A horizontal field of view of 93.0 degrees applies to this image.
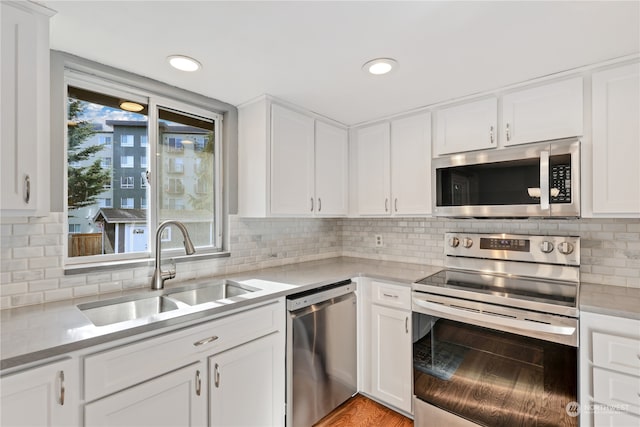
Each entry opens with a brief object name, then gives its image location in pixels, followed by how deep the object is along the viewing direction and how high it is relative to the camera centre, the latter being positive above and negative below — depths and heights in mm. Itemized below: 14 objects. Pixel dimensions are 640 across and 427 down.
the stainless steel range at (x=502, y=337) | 1461 -665
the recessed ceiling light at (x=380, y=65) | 1599 +802
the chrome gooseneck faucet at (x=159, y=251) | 1766 -217
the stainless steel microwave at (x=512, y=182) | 1696 +192
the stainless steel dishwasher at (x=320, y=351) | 1776 -881
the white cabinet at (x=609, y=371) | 1305 -702
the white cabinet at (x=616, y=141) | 1553 +380
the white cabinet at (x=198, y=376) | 1144 -717
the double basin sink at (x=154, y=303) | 1531 -508
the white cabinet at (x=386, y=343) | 1997 -896
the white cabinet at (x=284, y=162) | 2135 +388
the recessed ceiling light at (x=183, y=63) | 1575 +807
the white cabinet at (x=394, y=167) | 2291 +379
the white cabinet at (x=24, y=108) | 1157 +418
